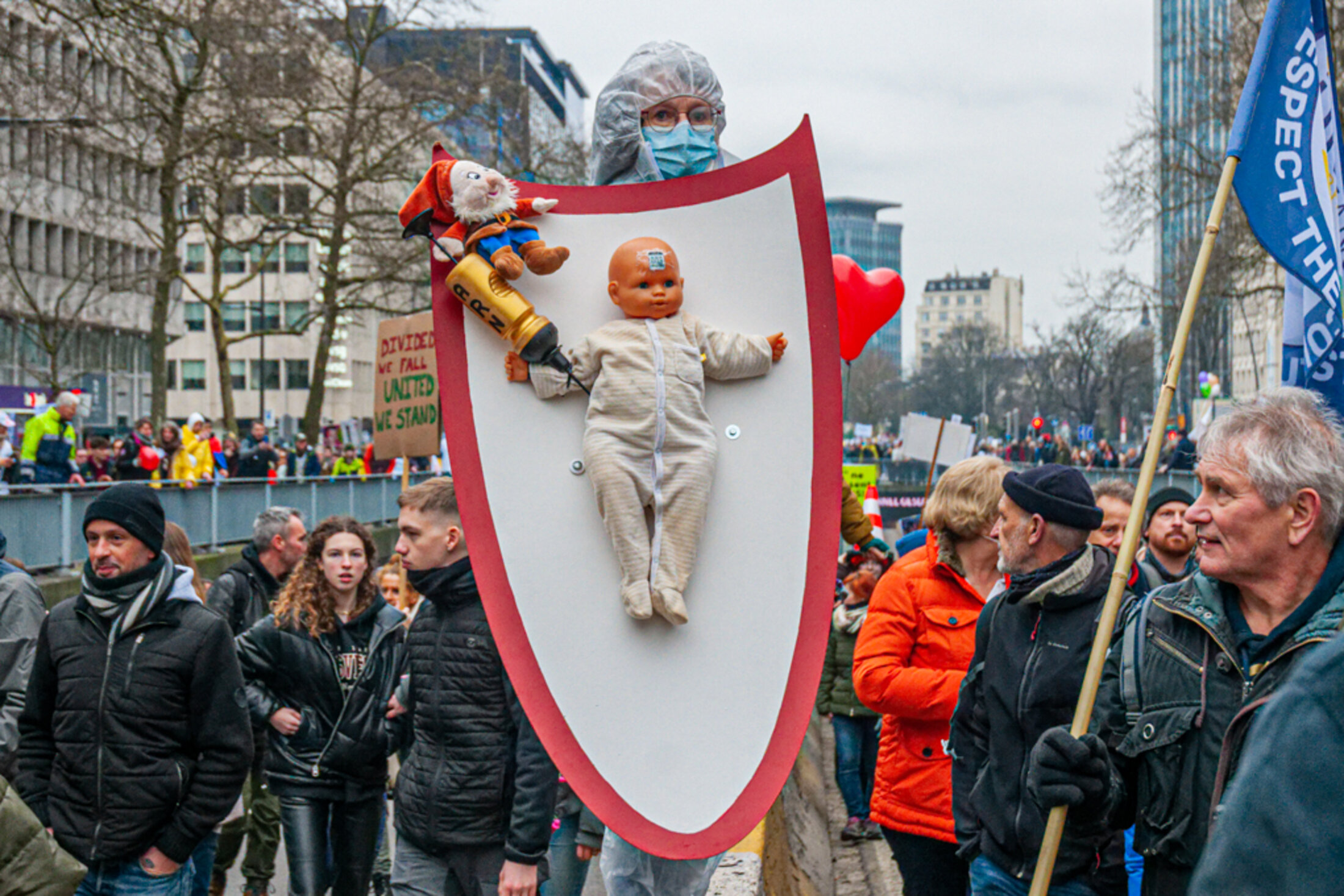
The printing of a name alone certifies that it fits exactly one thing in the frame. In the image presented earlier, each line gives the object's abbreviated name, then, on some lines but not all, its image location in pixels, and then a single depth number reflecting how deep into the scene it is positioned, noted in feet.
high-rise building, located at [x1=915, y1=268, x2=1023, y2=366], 591.37
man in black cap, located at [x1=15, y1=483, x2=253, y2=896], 13.69
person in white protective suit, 13.53
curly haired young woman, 17.15
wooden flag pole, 9.61
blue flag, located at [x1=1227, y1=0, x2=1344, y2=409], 12.03
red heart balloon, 14.49
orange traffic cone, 26.94
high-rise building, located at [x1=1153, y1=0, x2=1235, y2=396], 99.55
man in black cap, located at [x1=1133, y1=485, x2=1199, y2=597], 20.06
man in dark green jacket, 9.11
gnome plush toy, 11.96
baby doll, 11.43
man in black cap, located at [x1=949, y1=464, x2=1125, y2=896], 11.75
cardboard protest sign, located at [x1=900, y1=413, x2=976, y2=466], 39.93
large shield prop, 11.44
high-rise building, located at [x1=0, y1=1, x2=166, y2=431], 62.13
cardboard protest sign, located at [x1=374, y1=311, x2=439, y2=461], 31.58
